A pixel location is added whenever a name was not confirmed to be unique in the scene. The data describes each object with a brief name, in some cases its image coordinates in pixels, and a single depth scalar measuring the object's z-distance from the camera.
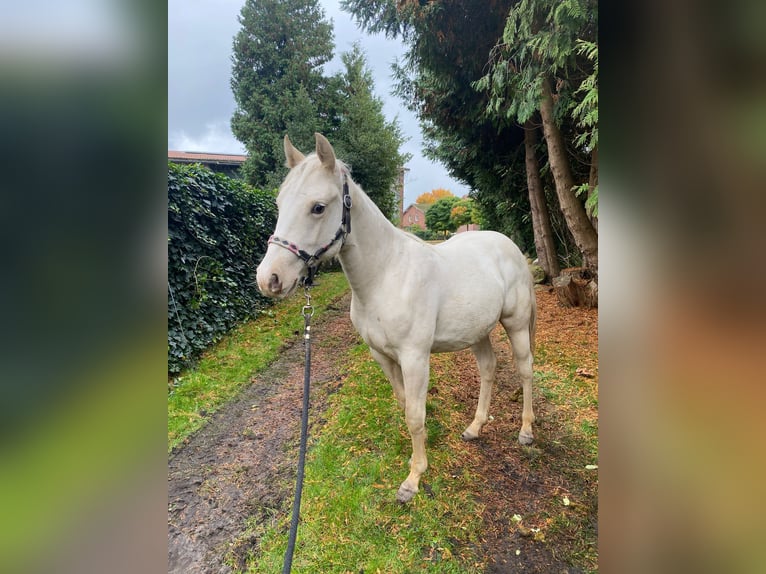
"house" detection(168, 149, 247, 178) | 13.98
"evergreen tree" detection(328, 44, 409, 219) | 11.87
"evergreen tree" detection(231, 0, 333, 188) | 11.22
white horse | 1.67
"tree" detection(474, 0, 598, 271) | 3.98
